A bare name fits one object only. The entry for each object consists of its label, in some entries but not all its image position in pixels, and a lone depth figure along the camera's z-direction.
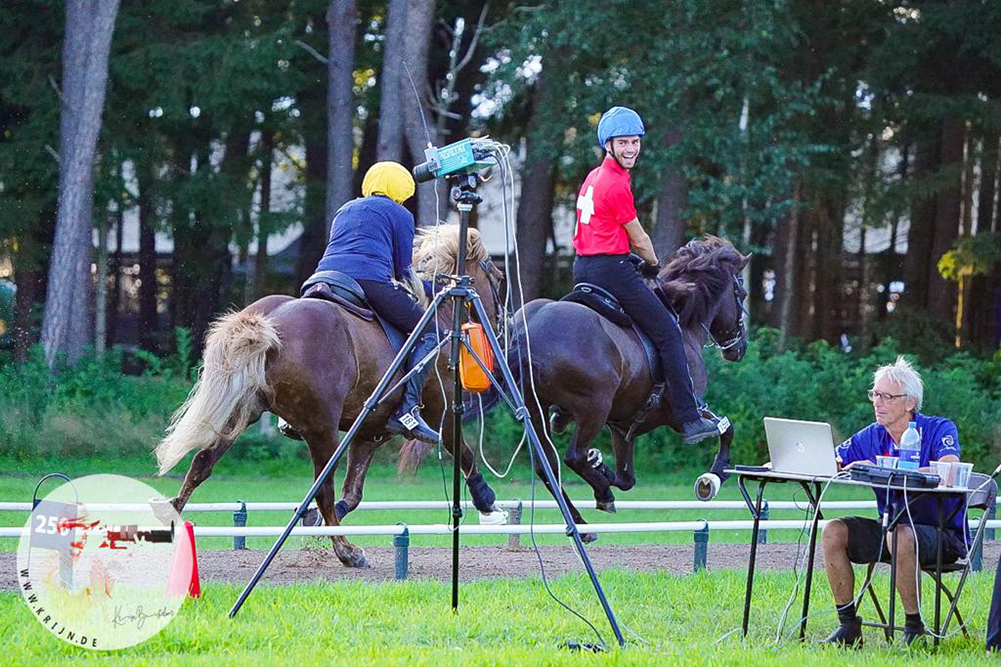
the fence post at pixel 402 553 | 16.17
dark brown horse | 18.83
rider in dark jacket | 17.91
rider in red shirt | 18.69
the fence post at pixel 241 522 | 19.52
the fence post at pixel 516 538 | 20.61
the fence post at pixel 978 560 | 19.42
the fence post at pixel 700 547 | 18.31
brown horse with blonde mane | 16.00
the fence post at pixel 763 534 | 22.11
